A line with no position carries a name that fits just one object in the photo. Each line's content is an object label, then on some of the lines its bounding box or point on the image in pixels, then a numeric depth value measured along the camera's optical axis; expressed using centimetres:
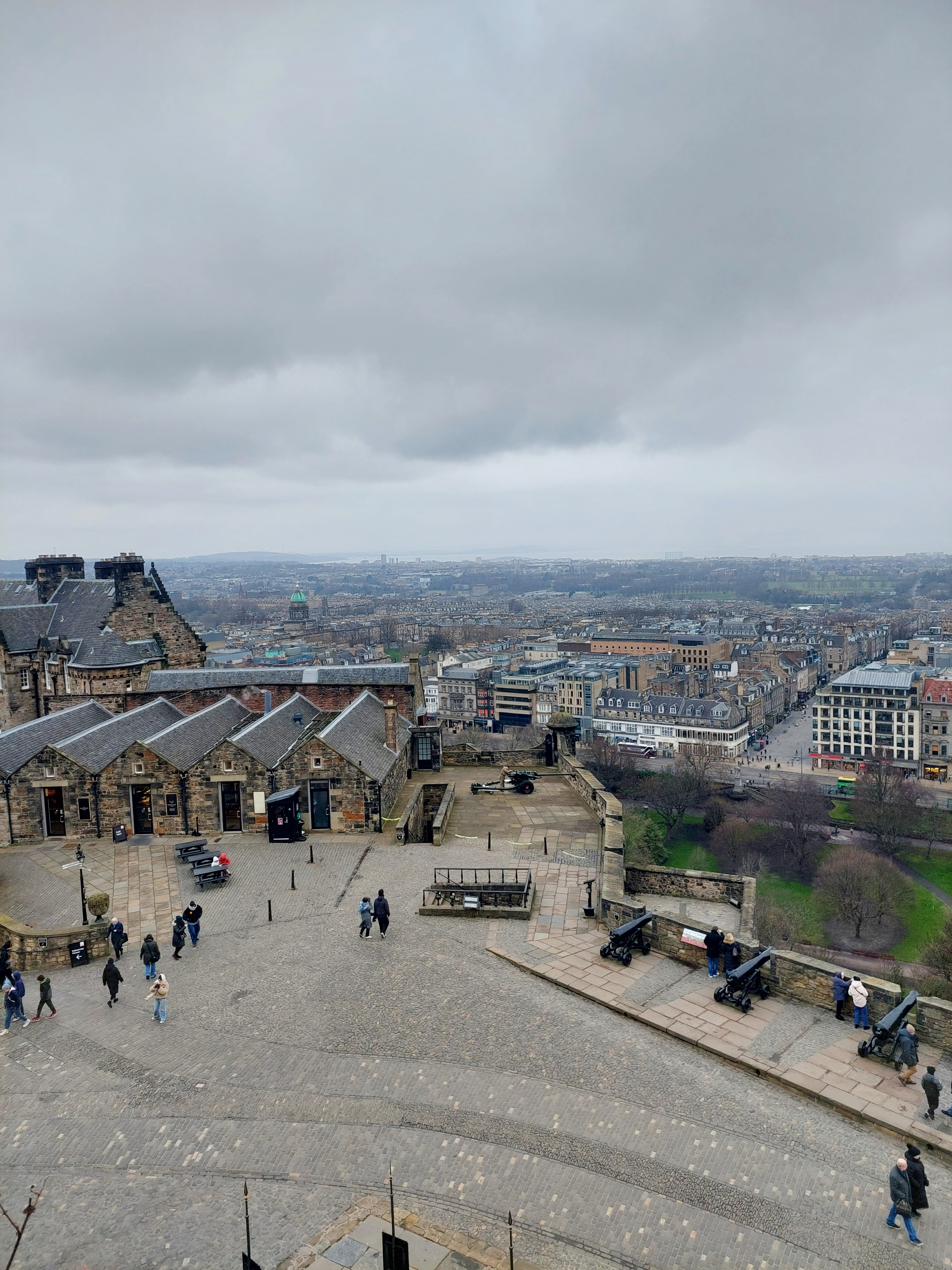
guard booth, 2630
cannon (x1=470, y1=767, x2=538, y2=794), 3100
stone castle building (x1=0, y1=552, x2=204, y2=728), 3831
